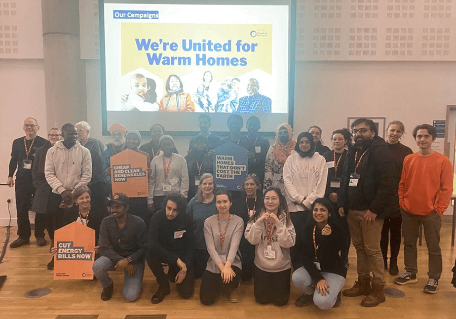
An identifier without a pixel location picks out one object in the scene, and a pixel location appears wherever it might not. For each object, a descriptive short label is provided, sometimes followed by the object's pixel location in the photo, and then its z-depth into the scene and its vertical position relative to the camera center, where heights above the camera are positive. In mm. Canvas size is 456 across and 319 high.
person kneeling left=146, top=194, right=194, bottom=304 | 3270 -1180
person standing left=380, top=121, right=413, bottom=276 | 3654 -967
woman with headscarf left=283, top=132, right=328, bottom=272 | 3455 -518
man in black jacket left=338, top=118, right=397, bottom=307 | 3049 -634
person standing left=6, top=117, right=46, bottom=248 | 4695 -694
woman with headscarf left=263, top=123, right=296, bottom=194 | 3949 -324
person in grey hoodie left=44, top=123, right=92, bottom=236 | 3896 -424
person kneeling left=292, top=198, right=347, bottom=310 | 2979 -1185
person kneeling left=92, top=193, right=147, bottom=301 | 3268 -1196
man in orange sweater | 3244 -638
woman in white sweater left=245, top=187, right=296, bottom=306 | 3123 -1148
